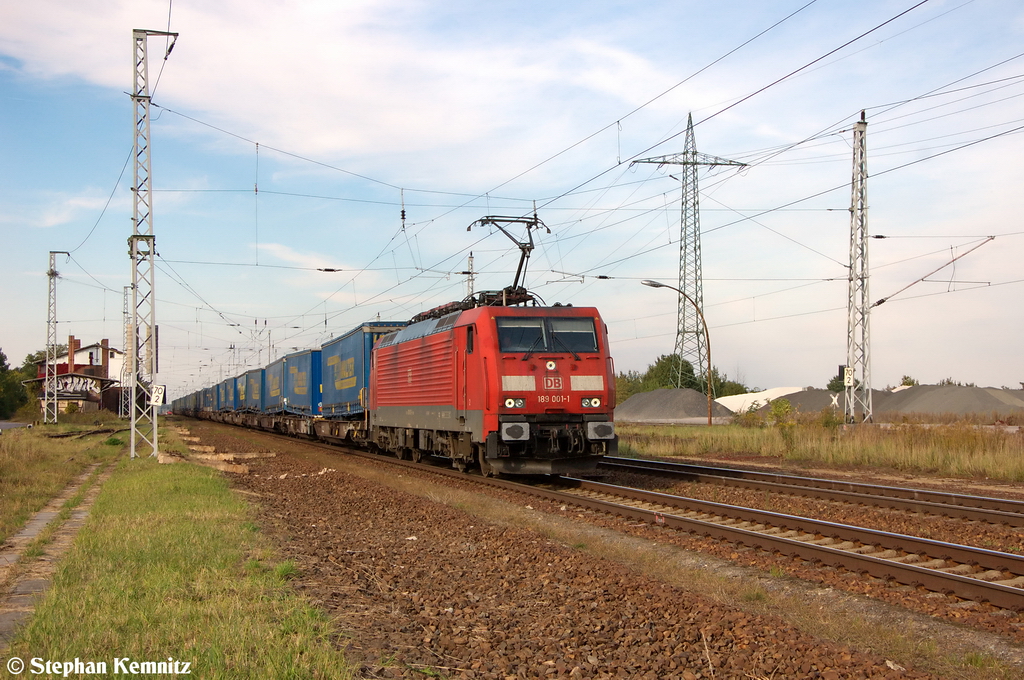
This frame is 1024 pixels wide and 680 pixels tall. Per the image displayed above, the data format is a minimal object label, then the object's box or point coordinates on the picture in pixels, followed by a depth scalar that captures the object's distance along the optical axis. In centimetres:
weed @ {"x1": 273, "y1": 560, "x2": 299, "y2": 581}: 744
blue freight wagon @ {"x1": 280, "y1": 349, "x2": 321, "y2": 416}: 3130
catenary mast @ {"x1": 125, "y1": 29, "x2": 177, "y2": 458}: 2169
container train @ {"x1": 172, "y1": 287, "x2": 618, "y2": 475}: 1459
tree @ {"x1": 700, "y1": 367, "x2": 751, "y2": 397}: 7081
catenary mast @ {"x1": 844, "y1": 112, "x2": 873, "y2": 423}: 2655
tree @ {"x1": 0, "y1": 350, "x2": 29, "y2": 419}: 6839
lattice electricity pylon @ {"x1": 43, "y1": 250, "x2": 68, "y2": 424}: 4350
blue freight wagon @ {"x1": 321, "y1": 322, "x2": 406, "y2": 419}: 2384
